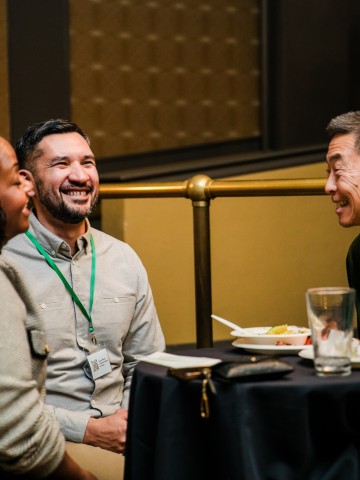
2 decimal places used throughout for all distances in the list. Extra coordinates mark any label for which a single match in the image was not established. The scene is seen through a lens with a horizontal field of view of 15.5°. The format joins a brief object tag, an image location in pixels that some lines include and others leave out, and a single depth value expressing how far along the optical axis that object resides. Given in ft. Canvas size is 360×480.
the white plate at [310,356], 8.68
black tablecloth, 8.22
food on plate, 10.25
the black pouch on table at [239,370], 8.29
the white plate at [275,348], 9.70
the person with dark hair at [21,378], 7.75
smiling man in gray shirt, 11.58
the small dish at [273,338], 9.89
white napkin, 8.88
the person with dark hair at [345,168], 11.87
